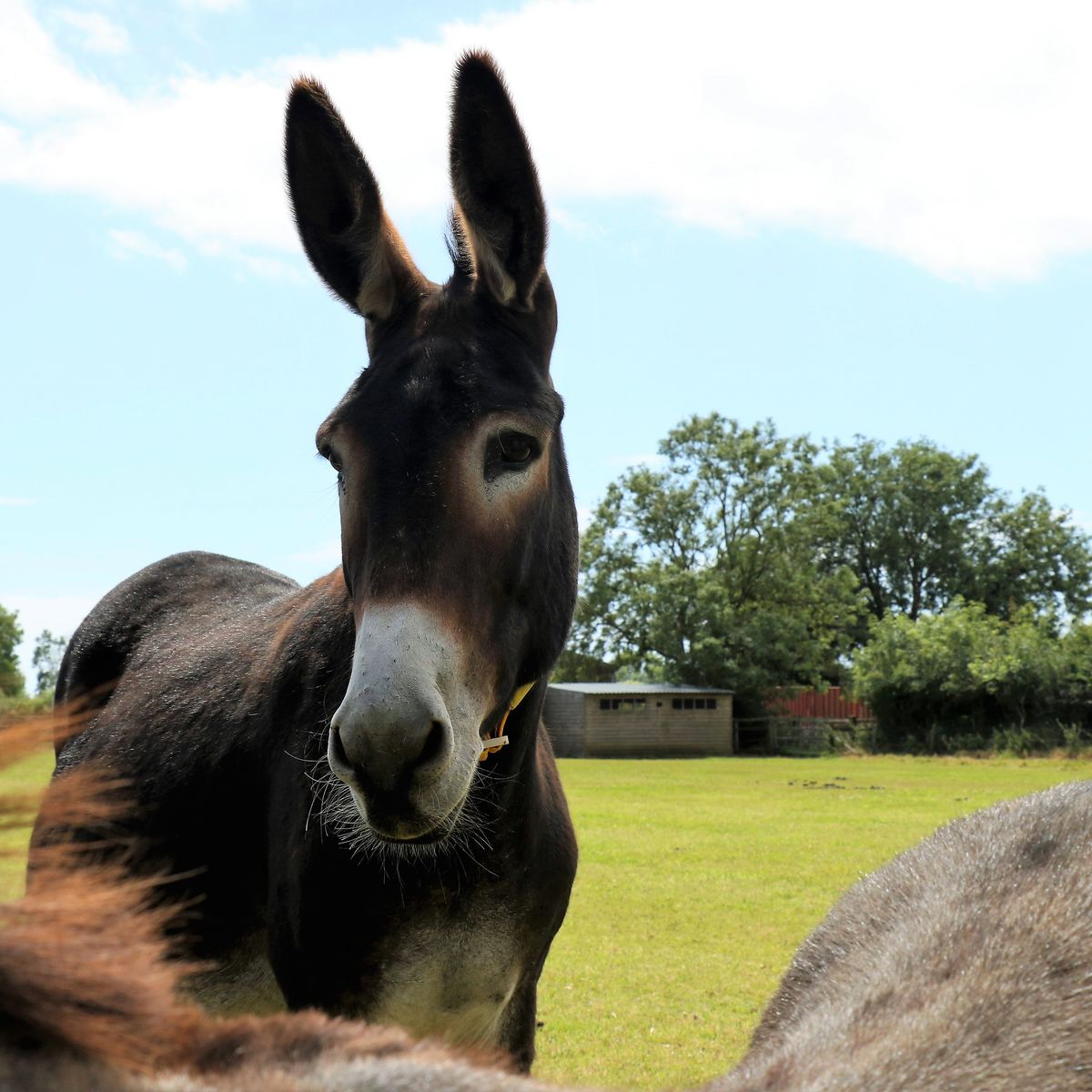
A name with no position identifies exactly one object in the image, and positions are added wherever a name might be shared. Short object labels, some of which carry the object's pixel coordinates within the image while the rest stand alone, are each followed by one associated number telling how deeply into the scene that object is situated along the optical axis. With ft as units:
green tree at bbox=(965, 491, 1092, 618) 240.73
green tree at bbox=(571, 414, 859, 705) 183.73
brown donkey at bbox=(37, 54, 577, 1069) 8.54
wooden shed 154.40
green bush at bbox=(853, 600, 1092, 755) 134.21
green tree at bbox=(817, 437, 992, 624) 249.34
